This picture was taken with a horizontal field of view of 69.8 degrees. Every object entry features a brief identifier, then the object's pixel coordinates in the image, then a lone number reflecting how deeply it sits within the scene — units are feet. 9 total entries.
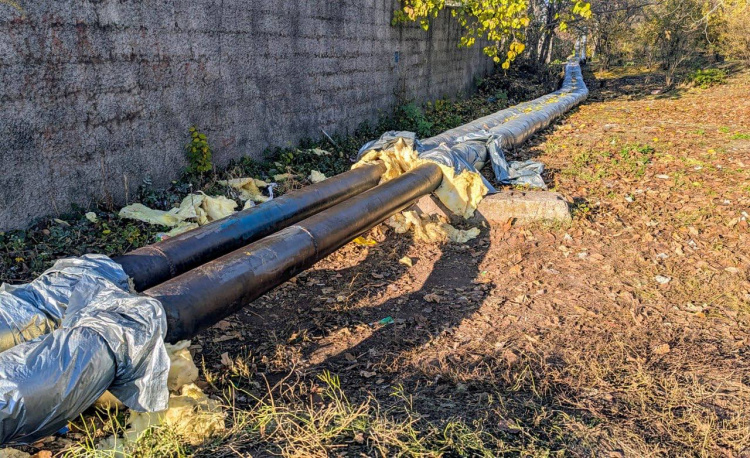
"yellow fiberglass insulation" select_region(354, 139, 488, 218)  17.30
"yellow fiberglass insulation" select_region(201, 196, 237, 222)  15.47
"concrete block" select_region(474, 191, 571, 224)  16.48
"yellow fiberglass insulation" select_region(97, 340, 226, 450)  6.92
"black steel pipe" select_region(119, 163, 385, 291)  9.78
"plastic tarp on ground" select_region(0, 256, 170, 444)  6.28
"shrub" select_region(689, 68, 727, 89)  44.13
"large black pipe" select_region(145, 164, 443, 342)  8.32
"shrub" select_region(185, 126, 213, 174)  17.40
